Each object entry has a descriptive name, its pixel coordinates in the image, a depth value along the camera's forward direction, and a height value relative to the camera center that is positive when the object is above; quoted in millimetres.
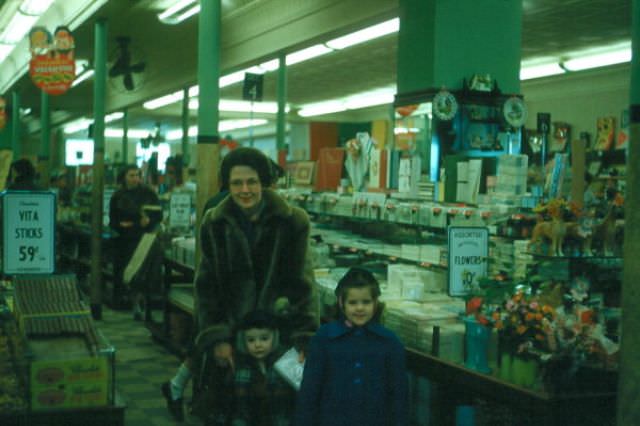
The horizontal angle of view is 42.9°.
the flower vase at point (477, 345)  4230 -829
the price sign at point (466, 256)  4539 -388
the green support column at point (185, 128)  17250 +1111
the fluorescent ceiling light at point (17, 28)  13000 +2470
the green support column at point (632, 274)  3564 -359
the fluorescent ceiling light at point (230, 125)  30969 +2226
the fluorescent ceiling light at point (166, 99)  18747 +1962
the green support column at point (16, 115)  20844 +1503
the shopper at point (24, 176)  6941 -21
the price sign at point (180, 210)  10219 -400
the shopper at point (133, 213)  10211 -452
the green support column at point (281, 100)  12109 +1231
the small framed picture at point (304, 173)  8000 +93
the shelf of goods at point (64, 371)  3496 -853
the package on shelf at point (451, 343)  4469 -860
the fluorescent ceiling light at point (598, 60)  14102 +2383
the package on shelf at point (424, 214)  5605 -192
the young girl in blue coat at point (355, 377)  3113 -742
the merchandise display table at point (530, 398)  3760 -1009
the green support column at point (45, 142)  17203 +695
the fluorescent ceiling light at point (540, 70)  15782 +2379
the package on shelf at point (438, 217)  5480 -204
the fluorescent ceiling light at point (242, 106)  25297 +2402
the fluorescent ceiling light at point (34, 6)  11148 +2358
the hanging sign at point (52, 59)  11789 +1703
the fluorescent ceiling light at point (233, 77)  15339 +2046
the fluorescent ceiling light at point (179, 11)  11625 +2461
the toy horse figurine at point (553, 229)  4328 -205
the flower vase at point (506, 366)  4008 -881
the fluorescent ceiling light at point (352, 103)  21875 +2421
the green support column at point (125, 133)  21891 +1171
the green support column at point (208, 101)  6266 +608
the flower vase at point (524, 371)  3881 -877
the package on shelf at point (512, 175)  5523 +94
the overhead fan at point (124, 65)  12912 +1835
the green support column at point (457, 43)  7824 +1424
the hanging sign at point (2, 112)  19031 +1422
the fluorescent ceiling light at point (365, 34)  9913 +1946
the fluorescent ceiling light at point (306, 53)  12350 +2109
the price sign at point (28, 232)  4457 -323
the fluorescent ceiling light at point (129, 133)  37094 +2098
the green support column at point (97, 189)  10203 -167
